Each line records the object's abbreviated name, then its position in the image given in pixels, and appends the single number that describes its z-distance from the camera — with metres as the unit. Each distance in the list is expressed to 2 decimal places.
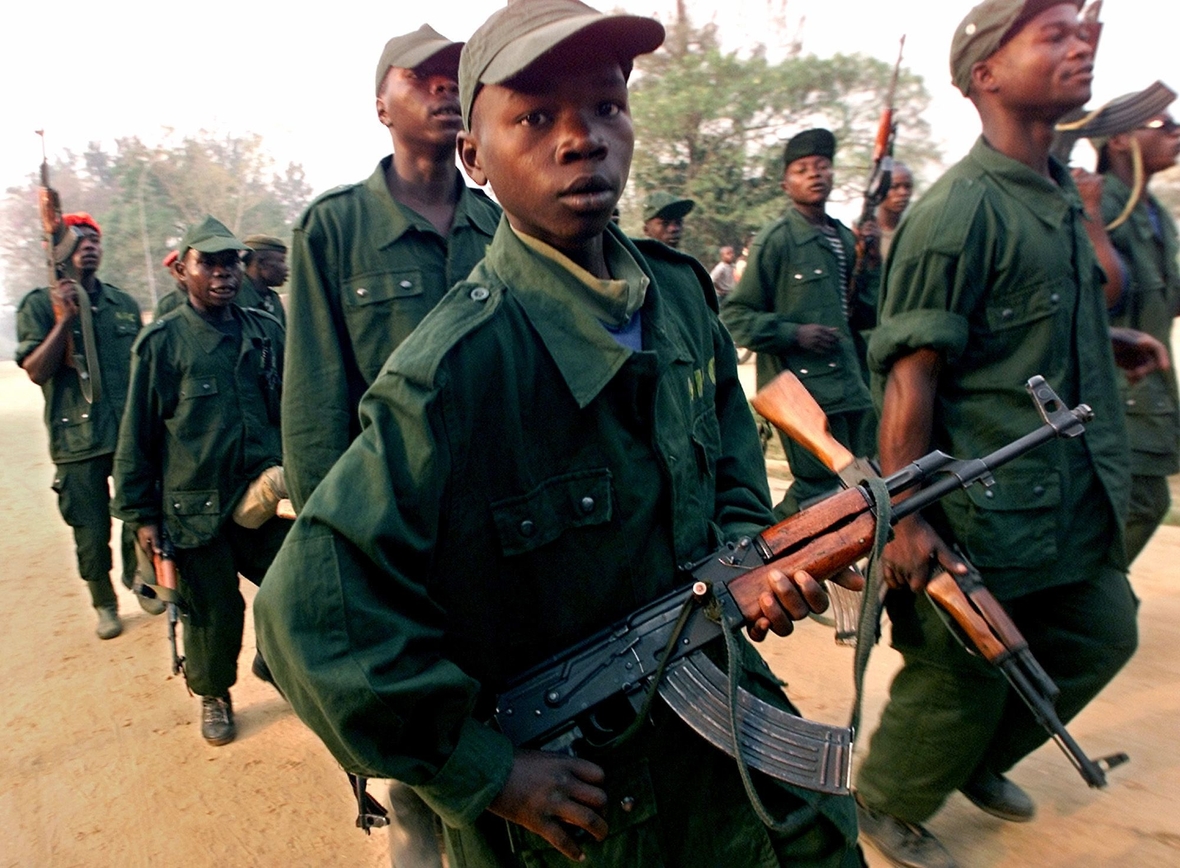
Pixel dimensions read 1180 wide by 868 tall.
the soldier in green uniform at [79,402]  5.27
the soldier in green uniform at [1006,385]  2.44
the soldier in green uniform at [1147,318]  3.46
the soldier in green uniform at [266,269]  6.19
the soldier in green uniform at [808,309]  4.70
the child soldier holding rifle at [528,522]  1.31
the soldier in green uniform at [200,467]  3.95
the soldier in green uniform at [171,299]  5.06
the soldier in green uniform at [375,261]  2.71
